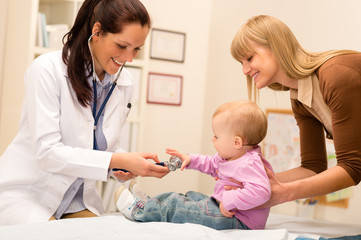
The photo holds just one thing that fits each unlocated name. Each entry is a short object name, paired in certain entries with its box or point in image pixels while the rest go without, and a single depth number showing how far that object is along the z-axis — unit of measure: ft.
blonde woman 4.99
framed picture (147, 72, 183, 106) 13.23
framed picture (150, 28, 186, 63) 13.26
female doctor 5.28
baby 4.87
